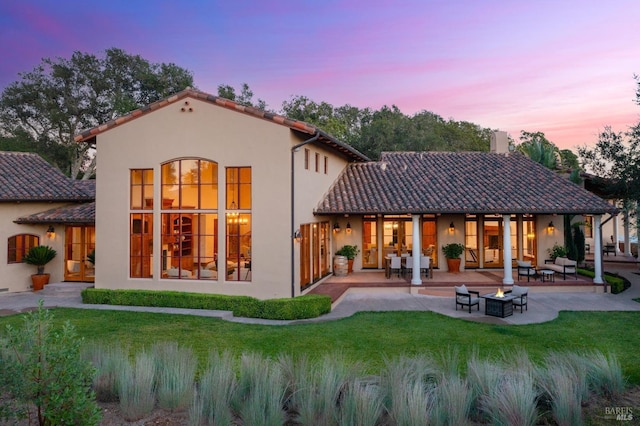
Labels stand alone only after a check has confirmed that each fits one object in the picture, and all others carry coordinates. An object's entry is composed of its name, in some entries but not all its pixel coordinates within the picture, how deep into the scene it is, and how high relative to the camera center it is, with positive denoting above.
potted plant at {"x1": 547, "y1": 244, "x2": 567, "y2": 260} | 17.80 -1.17
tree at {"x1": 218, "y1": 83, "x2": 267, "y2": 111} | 37.47 +13.31
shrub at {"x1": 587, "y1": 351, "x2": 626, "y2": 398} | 5.72 -2.27
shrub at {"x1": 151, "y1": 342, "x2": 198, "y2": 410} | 5.31 -2.12
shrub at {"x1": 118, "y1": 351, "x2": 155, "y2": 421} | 5.07 -2.16
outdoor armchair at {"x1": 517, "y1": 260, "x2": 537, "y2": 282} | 15.44 -1.75
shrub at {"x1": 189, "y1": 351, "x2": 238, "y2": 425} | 4.71 -2.17
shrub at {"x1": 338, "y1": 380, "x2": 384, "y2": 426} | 4.61 -2.18
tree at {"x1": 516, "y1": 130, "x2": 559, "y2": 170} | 24.86 +4.62
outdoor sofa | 15.95 -1.71
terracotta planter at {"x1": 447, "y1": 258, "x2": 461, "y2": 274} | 17.62 -1.72
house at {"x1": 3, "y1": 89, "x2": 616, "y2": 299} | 12.64 +0.94
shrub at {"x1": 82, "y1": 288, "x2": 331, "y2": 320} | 11.41 -2.27
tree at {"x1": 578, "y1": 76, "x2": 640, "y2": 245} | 16.02 +2.82
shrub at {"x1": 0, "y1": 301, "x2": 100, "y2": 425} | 3.95 -1.45
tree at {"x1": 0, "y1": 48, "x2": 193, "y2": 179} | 34.72 +12.54
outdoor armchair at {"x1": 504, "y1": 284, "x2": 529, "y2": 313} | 12.00 -2.13
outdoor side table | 15.34 -1.97
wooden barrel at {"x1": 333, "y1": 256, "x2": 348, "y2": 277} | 17.47 -1.73
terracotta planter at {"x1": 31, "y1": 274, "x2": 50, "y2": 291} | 15.63 -1.98
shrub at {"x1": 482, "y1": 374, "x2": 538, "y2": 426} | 4.65 -2.18
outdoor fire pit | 11.46 -2.36
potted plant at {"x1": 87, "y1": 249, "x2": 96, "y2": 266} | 16.00 -1.06
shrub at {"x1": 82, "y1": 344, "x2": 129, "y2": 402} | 5.68 -2.11
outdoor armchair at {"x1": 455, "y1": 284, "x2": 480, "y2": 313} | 12.22 -2.24
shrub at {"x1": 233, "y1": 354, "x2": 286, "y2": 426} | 4.71 -2.17
